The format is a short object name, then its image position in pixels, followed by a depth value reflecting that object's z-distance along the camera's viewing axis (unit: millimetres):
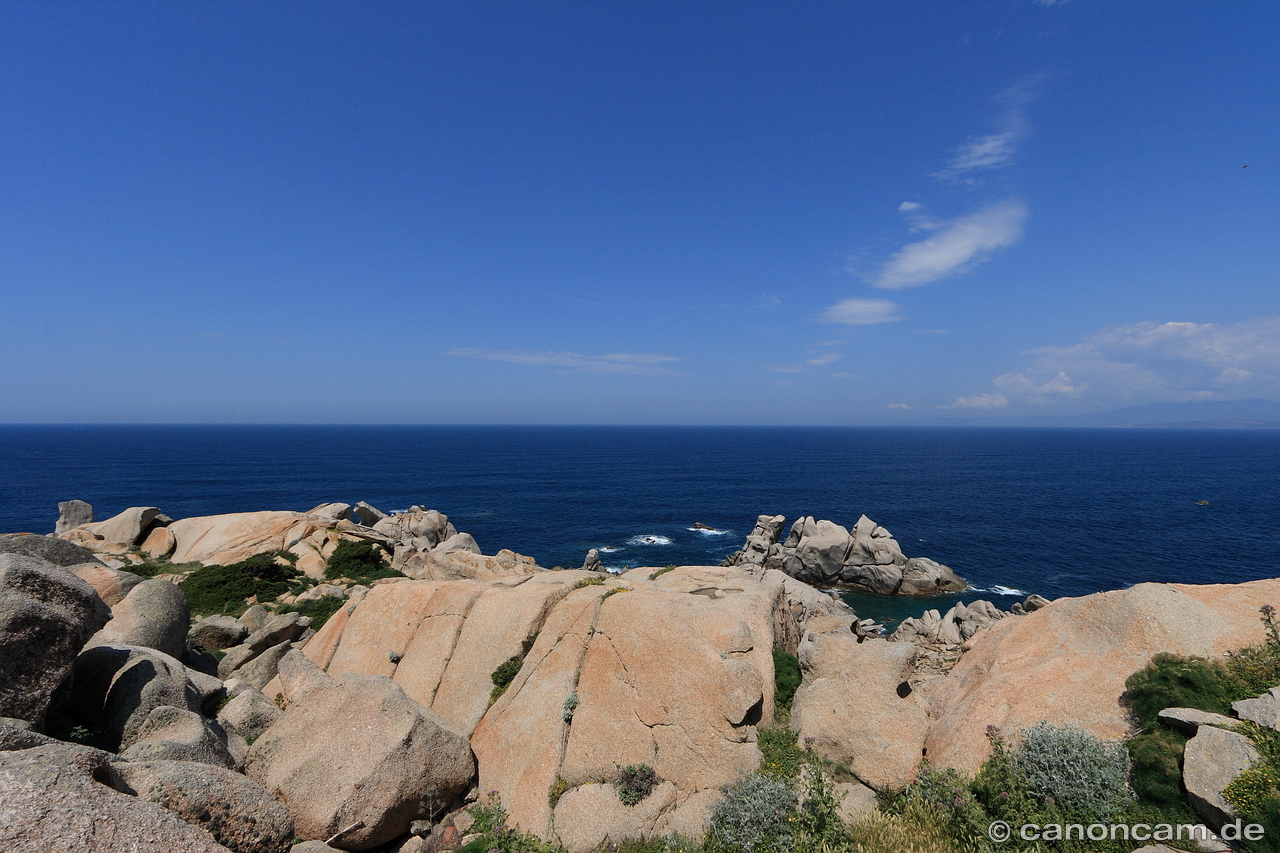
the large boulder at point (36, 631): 9078
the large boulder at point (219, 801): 7805
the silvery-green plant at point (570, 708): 13969
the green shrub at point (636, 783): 12203
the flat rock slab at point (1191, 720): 10039
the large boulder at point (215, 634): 22078
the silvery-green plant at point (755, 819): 10461
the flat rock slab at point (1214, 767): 8922
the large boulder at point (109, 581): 18594
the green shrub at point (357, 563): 33000
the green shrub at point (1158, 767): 9727
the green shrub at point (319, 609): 26156
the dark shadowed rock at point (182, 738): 9750
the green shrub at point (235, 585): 27969
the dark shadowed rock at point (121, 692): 10969
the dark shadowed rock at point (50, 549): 18859
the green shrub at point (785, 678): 14426
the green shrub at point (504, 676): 15703
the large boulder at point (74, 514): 47138
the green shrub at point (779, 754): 12188
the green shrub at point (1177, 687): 10836
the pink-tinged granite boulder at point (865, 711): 12328
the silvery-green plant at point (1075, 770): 10055
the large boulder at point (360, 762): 11086
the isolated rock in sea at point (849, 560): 54969
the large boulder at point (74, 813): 5574
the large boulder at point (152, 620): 16125
